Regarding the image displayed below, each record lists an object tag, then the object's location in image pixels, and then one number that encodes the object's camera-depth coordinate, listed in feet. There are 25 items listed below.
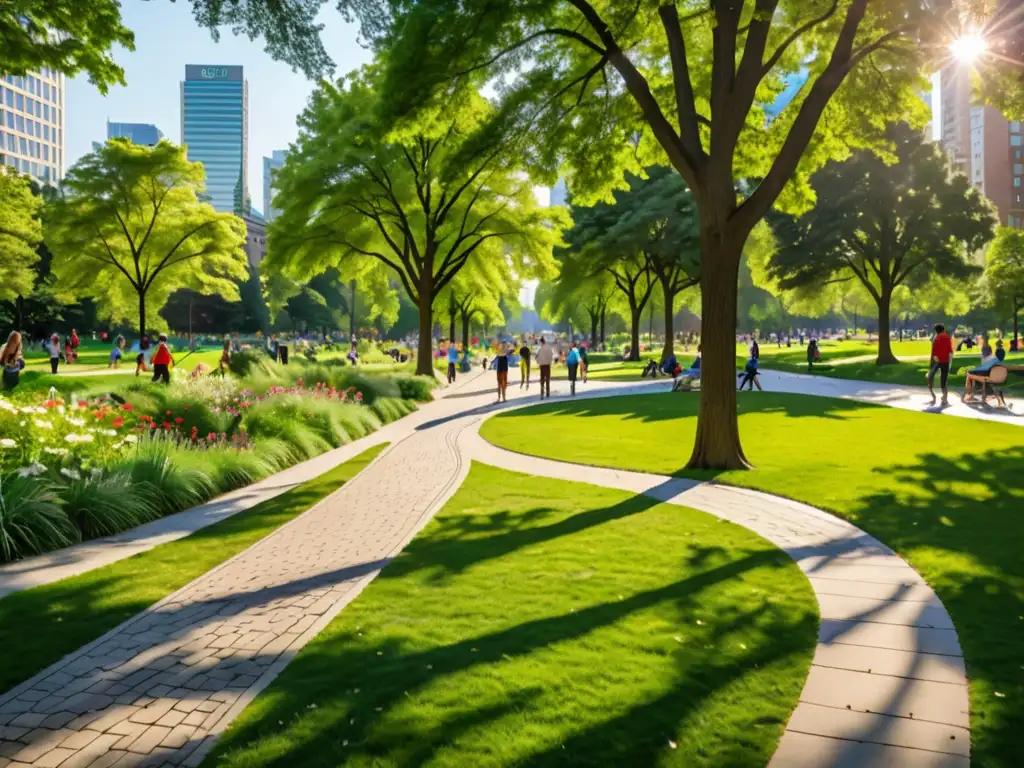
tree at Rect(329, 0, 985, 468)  36.83
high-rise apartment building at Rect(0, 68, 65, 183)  335.06
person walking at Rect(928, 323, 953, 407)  70.18
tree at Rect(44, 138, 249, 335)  113.29
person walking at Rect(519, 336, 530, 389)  107.65
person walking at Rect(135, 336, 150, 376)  99.13
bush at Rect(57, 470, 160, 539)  26.58
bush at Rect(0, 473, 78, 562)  23.73
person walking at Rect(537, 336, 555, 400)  84.58
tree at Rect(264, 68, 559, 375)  92.27
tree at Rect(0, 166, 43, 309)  125.39
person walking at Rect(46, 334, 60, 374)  104.40
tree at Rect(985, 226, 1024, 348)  139.13
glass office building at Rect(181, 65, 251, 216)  526.66
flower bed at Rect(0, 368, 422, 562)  25.50
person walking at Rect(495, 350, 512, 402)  81.15
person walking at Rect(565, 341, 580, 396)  89.61
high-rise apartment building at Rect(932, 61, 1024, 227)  381.81
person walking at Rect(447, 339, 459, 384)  113.70
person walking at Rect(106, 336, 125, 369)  126.82
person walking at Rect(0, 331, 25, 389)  57.93
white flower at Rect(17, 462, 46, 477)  25.21
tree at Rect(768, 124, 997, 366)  122.62
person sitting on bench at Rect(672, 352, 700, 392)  87.66
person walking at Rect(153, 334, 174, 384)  70.85
